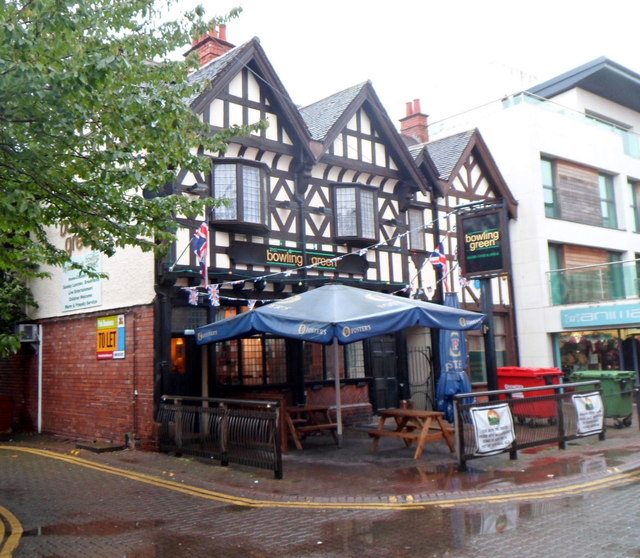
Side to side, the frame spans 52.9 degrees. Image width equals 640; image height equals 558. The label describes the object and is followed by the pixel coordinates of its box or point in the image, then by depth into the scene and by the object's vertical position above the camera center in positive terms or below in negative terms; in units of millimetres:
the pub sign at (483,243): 13891 +2505
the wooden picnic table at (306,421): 11883 -1147
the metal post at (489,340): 12914 +364
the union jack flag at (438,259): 15766 +2432
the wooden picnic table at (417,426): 10422 -1150
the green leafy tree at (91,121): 6699 +2964
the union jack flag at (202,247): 12164 +2273
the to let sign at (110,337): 13117 +724
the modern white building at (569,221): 18716 +4361
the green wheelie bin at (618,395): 13422 -894
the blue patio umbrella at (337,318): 10141 +719
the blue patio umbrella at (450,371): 13195 -259
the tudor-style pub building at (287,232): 13172 +2984
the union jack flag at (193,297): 12375 +1365
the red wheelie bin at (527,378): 13914 -490
